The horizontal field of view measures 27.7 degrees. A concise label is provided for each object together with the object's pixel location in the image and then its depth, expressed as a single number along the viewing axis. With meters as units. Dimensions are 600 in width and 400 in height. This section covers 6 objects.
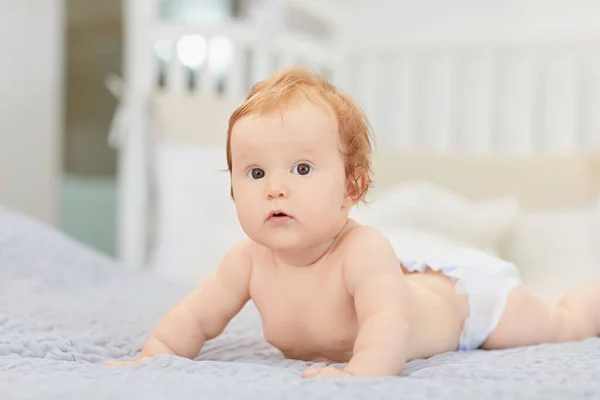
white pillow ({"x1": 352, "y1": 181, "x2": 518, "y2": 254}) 2.02
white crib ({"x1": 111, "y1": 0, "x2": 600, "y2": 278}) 2.24
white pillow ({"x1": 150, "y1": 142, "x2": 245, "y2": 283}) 2.10
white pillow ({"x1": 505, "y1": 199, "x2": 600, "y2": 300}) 2.00
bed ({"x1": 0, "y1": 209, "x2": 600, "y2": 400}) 0.87
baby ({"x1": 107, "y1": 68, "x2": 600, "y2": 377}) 0.98
